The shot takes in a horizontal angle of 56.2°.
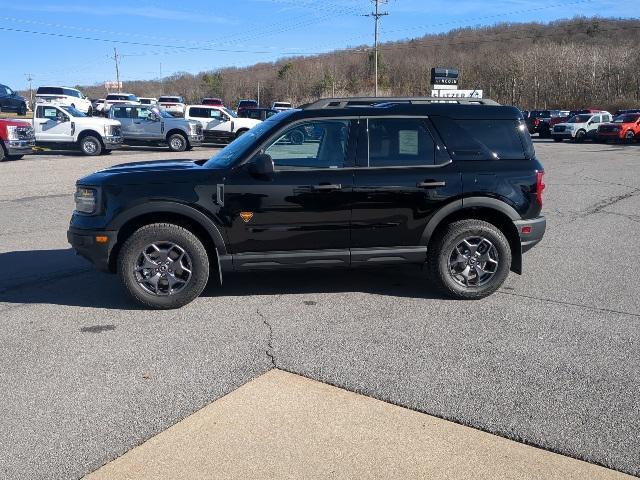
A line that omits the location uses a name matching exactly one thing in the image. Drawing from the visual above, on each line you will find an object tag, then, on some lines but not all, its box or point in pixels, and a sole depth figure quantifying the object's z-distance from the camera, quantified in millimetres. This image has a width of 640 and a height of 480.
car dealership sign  28247
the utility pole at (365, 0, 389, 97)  55194
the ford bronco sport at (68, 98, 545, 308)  5285
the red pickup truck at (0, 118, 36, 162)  19531
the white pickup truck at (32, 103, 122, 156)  23016
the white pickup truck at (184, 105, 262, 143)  27922
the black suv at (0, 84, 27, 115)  45875
